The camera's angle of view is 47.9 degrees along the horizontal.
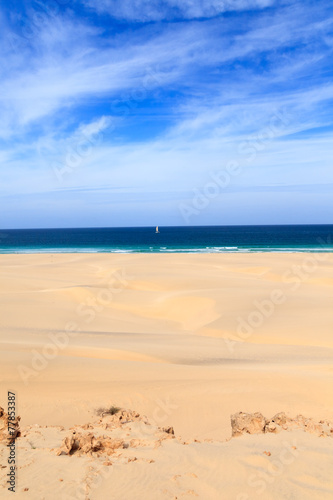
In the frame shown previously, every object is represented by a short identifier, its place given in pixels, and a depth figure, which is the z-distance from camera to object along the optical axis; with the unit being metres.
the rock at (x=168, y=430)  4.71
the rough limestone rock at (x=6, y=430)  4.15
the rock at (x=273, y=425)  4.48
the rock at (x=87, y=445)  3.84
